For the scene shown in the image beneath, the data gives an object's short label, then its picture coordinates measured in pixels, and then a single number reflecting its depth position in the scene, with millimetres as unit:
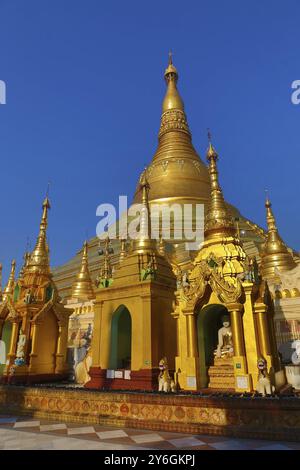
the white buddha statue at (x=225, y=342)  8438
